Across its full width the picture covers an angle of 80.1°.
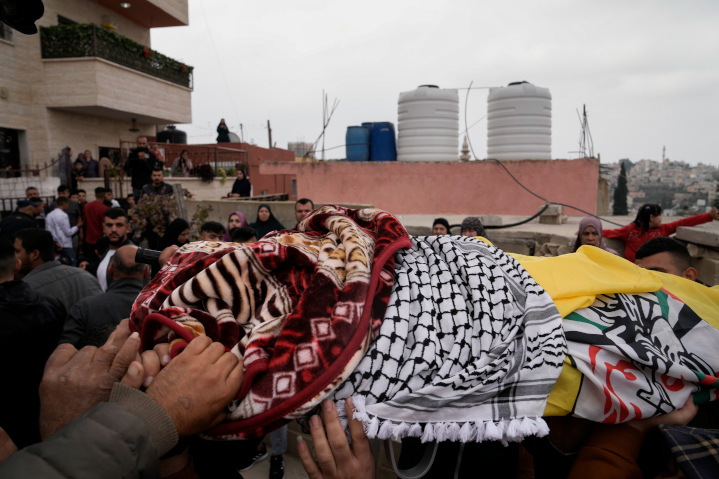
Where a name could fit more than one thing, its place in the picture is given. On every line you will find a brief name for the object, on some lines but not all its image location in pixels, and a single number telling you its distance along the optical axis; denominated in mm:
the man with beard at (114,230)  4316
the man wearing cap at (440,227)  5160
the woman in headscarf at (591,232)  4277
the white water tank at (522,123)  7879
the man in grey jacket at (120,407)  768
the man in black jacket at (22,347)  2334
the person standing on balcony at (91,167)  13289
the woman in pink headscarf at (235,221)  6306
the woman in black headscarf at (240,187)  10359
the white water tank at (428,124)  8109
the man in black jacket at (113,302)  2768
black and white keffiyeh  979
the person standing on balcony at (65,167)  12703
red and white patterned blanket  927
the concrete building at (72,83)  14266
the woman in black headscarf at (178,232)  4922
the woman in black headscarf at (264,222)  6395
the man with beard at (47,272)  3307
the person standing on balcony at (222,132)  20750
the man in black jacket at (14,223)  6082
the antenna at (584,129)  8009
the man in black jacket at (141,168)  9578
